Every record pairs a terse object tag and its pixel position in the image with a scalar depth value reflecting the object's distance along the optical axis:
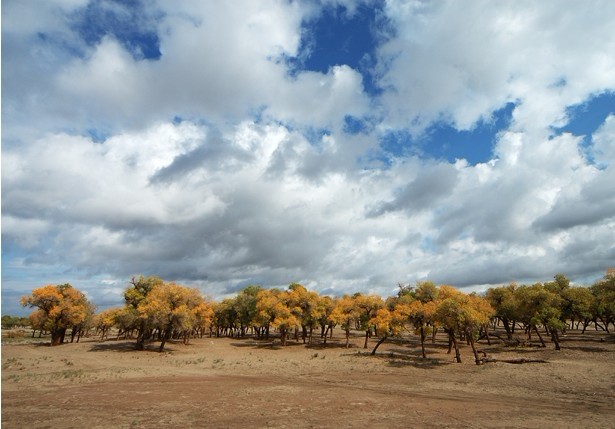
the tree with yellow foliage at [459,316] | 45.81
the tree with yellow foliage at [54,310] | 66.75
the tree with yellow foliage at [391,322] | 54.34
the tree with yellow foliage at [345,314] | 67.50
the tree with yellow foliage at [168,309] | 59.22
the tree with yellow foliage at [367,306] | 68.88
